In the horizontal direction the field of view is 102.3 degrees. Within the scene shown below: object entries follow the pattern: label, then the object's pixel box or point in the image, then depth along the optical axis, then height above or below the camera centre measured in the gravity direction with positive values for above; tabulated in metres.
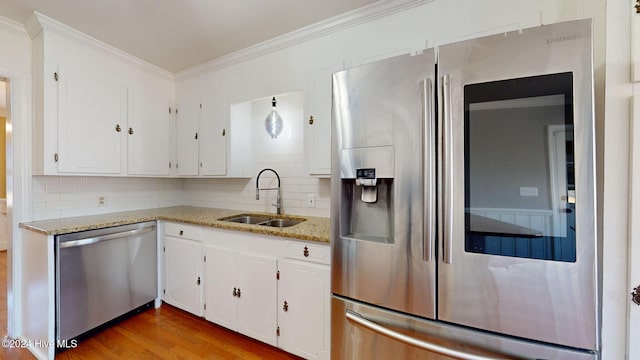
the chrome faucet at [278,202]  2.47 -0.21
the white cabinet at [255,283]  1.61 -0.75
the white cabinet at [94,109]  1.96 +0.65
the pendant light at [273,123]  2.39 +0.53
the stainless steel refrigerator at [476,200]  0.84 -0.08
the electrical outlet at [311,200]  2.34 -0.18
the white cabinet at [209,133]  2.54 +0.49
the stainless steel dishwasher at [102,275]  1.80 -0.74
